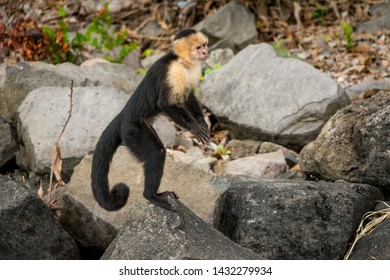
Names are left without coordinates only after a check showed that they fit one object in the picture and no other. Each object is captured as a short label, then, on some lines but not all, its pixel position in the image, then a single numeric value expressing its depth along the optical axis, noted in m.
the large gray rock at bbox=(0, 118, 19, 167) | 13.84
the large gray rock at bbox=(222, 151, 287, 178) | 12.91
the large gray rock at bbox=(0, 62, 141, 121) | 14.70
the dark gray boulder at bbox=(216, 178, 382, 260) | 9.73
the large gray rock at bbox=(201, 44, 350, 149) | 13.97
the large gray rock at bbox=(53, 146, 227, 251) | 9.99
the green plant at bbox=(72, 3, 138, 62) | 17.28
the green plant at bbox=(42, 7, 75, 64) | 16.87
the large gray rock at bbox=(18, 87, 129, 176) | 12.87
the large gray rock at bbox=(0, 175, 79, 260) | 9.41
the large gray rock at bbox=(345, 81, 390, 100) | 14.94
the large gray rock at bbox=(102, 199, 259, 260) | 8.12
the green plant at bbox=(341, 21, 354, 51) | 17.31
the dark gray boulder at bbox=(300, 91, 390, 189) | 10.51
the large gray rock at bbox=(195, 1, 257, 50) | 18.06
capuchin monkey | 9.37
